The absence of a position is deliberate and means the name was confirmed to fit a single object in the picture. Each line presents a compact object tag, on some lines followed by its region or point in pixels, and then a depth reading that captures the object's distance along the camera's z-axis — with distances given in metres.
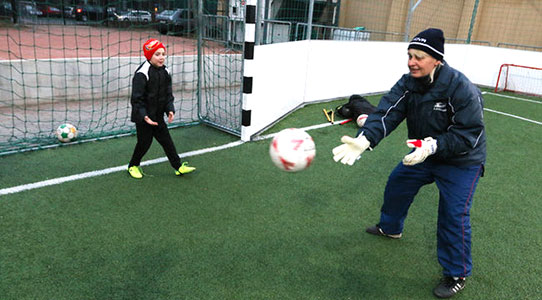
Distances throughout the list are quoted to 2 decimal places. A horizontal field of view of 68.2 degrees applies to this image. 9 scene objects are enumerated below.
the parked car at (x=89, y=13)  9.30
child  4.31
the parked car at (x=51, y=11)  9.84
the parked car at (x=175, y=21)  7.91
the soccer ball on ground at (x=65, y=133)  5.60
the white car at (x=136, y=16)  9.03
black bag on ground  7.72
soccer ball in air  2.91
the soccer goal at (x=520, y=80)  12.34
